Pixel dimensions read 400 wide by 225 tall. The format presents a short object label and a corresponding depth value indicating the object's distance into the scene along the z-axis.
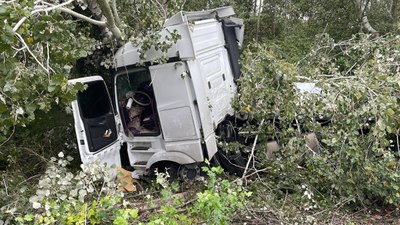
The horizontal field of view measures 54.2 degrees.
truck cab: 5.83
